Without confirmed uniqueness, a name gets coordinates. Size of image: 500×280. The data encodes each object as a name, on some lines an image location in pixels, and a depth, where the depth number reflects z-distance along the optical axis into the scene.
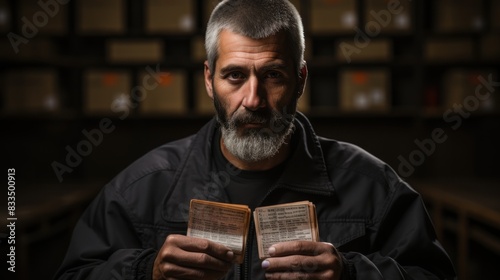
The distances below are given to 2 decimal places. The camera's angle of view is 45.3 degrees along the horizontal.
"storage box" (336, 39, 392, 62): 4.81
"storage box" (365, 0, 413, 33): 4.78
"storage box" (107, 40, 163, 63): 4.79
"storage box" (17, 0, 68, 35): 4.24
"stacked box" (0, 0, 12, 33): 4.03
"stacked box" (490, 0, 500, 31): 4.78
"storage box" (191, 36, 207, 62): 4.82
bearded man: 1.42
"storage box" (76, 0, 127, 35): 4.77
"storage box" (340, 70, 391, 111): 4.78
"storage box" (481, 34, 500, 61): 4.80
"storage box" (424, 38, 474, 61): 4.84
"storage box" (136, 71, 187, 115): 4.76
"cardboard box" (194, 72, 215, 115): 4.77
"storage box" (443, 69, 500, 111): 4.76
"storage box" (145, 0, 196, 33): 4.81
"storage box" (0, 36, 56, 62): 4.00
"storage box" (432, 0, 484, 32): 4.82
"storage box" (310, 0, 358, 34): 4.80
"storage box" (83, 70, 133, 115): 4.73
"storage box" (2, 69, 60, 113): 4.26
